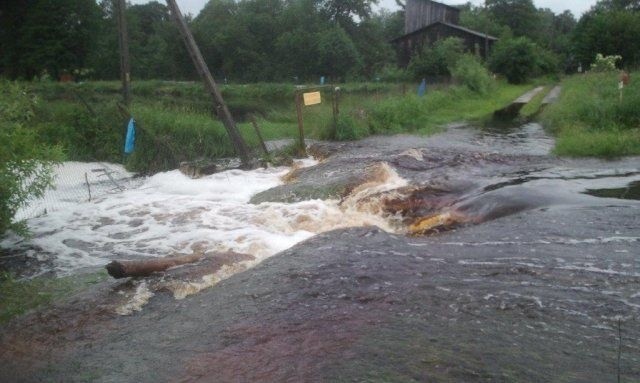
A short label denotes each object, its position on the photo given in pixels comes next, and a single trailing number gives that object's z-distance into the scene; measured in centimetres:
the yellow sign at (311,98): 1484
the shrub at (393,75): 4091
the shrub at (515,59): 4106
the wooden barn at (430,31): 4481
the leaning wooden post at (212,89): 1405
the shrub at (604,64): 2979
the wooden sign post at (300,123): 1519
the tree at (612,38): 3728
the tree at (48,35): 4562
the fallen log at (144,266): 647
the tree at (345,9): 6038
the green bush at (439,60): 3759
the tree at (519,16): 6656
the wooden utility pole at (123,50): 1783
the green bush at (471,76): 3194
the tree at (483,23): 5709
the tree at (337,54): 5209
